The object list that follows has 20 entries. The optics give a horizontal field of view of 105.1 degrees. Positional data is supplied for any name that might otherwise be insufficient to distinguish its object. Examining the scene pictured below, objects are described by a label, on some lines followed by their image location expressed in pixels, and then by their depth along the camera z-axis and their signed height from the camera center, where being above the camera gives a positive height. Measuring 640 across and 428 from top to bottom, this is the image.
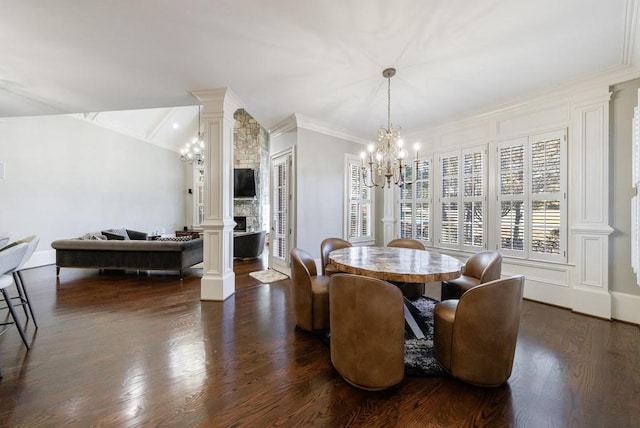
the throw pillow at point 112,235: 5.38 -0.50
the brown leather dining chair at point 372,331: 1.57 -0.78
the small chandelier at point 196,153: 6.53 +1.62
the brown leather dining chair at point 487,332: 1.60 -0.80
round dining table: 1.83 -0.46
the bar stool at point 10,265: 1.97 -0.43
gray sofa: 4.34 -0.75
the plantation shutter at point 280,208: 4.60 +0.08
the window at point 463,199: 3.87 +0.20
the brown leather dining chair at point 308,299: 2.37 -0.85
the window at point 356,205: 4.90 +0.14
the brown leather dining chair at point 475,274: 2.34 -0.64
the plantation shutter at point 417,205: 4.55 +0.13
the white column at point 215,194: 3.28 +0.25
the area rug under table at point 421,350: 1.86 -1.20
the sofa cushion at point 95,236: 5.10 -0.51
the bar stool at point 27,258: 2.24 -0.42
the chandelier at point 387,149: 2.62 +0.71
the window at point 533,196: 3.18 +0.21
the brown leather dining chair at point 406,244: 3.36 -0.45
